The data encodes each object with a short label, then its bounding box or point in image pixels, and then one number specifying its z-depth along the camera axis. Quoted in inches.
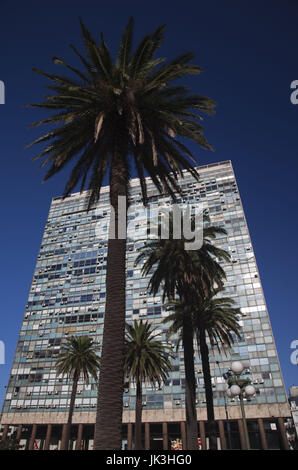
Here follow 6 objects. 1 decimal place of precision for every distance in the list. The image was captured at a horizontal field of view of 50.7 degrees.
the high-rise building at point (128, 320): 2277.3
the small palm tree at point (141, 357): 1379.2
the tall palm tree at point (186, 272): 982.3
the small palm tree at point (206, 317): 1101.7
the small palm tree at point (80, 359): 1603.1
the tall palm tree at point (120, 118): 562.3
